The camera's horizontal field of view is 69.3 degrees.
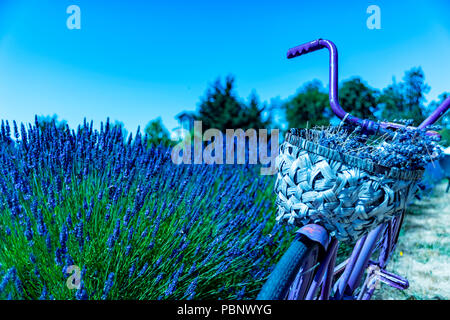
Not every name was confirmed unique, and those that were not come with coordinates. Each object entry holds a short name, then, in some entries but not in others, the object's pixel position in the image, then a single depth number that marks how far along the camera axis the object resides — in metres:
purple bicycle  0.71
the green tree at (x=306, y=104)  13.34
